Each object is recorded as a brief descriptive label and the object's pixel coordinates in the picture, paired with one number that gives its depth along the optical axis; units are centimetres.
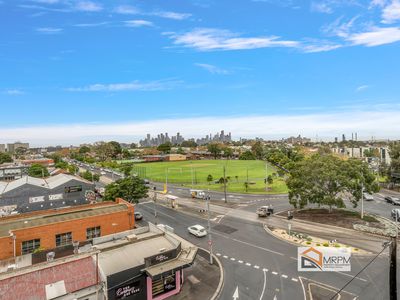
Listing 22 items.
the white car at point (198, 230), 3536
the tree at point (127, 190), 4594
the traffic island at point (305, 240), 2906
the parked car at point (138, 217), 4412
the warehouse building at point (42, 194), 4381
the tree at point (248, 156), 16738
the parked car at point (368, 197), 5264
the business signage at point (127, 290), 1939
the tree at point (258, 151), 16998
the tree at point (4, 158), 15395
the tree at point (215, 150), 19231
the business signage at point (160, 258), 2067
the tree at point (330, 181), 3762
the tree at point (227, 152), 18719
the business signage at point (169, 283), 2148
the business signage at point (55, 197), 4699
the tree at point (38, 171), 8369
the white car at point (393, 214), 3991
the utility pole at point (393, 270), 1106
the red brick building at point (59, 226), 2569
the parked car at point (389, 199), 5050
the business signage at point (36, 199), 4525
